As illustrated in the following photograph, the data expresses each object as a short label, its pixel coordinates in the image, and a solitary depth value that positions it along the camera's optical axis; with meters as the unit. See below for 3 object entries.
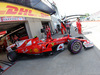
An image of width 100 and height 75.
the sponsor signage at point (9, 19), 4.10
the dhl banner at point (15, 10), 3.91
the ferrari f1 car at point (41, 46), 3.24
